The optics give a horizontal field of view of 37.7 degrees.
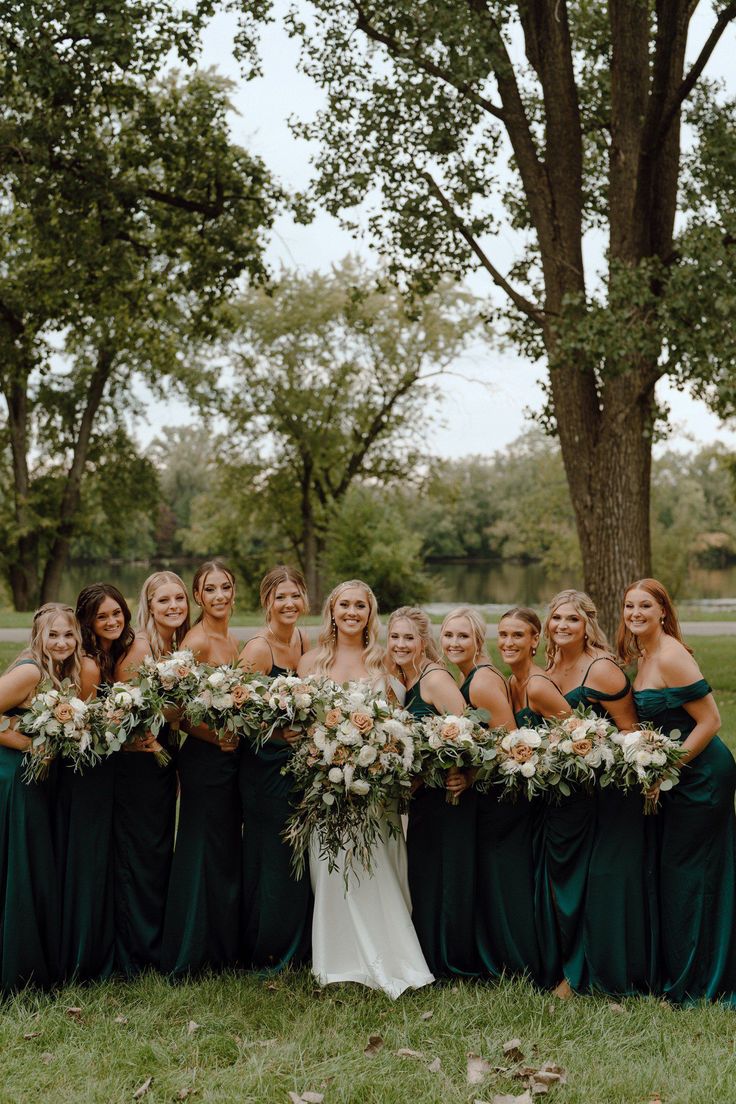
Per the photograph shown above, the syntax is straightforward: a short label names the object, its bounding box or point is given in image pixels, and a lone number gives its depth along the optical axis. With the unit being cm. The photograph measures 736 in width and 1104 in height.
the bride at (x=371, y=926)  625
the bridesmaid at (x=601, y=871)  621
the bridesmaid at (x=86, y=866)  633
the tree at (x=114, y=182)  1353
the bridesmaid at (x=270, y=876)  650
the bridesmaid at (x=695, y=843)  615
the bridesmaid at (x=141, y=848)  651
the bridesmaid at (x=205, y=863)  646
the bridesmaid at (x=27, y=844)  610
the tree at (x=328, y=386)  3794
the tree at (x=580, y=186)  1341
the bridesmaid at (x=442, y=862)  639
